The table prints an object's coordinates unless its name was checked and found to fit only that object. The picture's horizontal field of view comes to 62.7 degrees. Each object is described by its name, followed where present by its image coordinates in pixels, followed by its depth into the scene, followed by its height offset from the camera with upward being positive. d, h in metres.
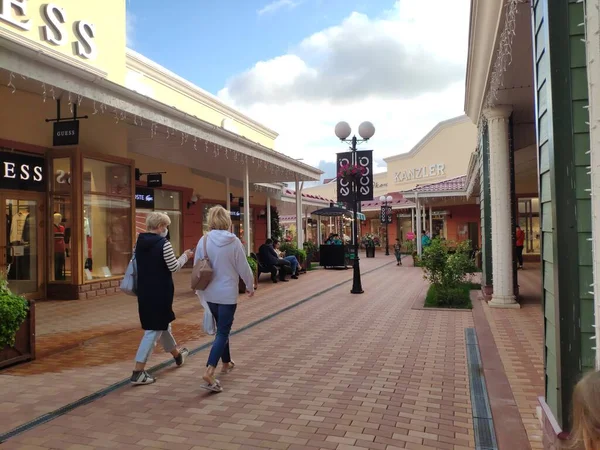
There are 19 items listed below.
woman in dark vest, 4.36 -0.40
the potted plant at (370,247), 24.88 -0.53
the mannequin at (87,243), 9.51 -0.03
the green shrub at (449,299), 8.44 -1.12
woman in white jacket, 4.27 -0.32
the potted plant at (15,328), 4.66 -0.84
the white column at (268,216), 21.14 +0.94
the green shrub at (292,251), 14.77 -0.39
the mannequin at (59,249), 9.30 -0.13
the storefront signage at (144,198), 13.61 +1.21
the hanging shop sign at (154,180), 13.14 +1.63
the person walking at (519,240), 14.81 -0.18
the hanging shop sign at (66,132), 8.02 +1.80
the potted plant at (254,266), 11.05 -0.62
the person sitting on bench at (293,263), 13.35 -0.69
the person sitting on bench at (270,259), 12.48 -0.53
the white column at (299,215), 16.48 +0.78
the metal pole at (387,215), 25.56 +1.10
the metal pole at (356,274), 10.26 -0.78
